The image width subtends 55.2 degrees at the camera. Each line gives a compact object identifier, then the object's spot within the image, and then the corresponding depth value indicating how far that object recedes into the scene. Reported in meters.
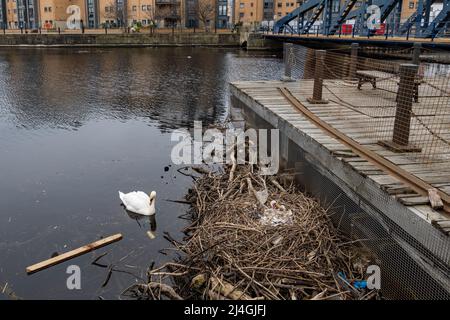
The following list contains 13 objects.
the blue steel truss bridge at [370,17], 25.16
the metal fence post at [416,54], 9.37
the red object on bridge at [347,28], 39.70
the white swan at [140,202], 7.87
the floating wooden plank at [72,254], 6.23
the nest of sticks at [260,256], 5.13
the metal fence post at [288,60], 14.00
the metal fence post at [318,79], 10.32
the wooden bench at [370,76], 11.79
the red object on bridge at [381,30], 31.80
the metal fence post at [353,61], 13.37
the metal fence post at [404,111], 6.61
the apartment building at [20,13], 75.94
